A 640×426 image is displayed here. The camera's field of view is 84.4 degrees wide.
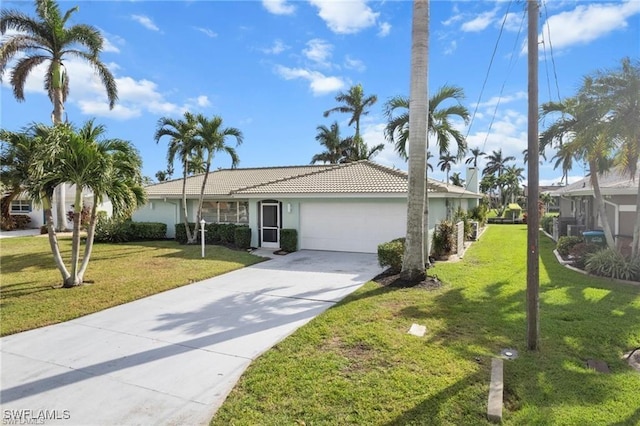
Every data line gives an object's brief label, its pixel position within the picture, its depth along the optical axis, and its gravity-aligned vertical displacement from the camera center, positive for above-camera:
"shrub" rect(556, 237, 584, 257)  13.57 -1.28
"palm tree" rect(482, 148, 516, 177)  67.19 +9.16
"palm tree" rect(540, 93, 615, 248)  9.76 +2.42
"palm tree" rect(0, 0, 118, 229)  17.95 +8.70
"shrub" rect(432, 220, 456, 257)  13.51 -1.09
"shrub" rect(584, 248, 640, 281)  9.73 -1.54
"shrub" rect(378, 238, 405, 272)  10.66 -1.35
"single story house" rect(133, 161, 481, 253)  14.95 +0.20
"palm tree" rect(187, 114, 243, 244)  16.50 +3.55
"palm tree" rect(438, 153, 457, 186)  63.91 +8.50
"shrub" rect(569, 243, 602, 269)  11.50 -1.38
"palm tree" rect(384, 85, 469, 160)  11.76 +3.14
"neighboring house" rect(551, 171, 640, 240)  12.52 +0.16
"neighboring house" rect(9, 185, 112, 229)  28.96 +0.04
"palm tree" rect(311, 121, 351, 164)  35.25 +6.83
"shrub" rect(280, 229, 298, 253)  15.95 -1.35
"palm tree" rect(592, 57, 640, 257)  9.38 +3.04
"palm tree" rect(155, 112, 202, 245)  16.61 +3.60
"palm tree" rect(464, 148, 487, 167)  65.19 +10.42
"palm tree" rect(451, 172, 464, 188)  62.81 +5.65
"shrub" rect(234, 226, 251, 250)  16.91 -1.35
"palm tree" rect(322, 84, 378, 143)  33.25 +10.23
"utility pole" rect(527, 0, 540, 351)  5.38 +0.33
